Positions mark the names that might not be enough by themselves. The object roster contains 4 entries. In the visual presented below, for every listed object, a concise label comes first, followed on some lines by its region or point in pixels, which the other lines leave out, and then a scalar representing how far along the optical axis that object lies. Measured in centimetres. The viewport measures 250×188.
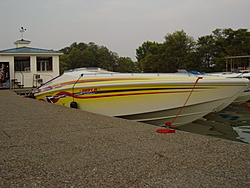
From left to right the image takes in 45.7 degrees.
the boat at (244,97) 1577
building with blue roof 2144
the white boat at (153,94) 828
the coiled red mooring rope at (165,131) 515
